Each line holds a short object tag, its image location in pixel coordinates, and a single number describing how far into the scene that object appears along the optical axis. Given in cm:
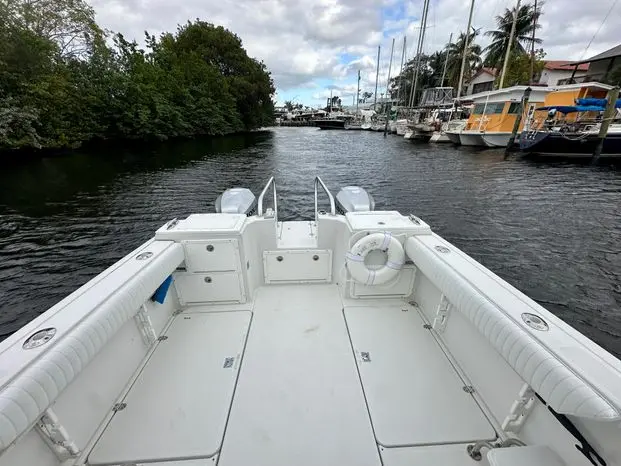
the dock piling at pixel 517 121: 1508
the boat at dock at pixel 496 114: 1658
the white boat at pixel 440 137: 2291
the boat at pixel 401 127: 3052
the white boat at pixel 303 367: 121
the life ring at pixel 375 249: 246
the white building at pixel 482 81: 3466
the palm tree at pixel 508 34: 2569
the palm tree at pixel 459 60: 3344
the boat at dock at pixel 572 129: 1325
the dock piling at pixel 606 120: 1193
